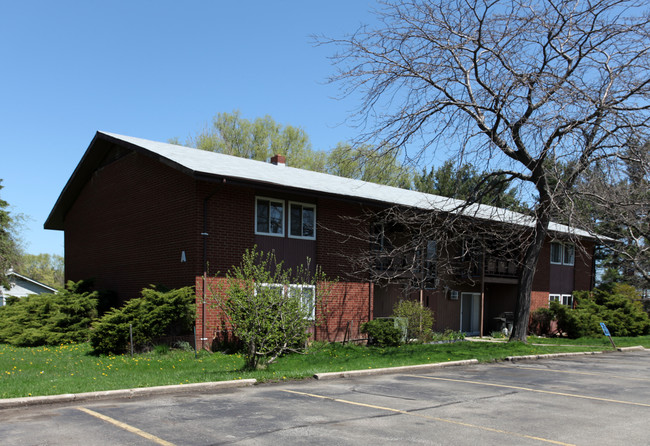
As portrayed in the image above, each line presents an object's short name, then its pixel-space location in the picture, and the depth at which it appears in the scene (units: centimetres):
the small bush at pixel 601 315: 2728
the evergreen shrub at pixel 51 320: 1925
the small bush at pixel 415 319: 2019
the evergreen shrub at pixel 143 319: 1634
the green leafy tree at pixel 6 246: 3325
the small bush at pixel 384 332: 1983
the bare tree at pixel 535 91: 1555
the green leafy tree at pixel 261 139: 4688
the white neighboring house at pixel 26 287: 4288
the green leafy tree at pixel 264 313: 1245
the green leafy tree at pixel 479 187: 1850
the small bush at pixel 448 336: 2230
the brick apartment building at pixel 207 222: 1767
